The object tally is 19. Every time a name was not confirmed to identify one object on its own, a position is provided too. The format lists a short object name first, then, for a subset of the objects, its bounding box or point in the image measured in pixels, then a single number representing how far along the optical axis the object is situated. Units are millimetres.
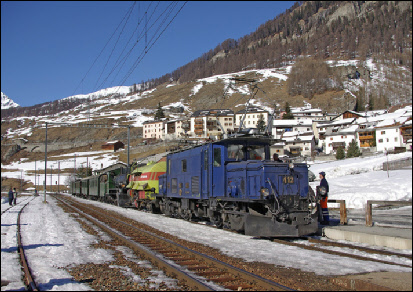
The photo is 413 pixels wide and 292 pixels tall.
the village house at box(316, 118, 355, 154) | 96106
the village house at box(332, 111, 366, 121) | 112912
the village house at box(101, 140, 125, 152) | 142000
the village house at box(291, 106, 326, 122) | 151500
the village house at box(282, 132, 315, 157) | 97875
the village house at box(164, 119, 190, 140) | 137850
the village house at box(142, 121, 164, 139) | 151300
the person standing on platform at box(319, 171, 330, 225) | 13891
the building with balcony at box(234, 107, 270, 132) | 141500
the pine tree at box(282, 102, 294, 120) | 145625
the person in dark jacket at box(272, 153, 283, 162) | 13752
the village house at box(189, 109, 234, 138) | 111488
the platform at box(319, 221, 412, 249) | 9753
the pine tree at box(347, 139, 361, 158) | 61778
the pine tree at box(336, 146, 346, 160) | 67525
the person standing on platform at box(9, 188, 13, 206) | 34875
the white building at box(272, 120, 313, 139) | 125112
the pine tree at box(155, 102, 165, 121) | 169725
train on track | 12195
